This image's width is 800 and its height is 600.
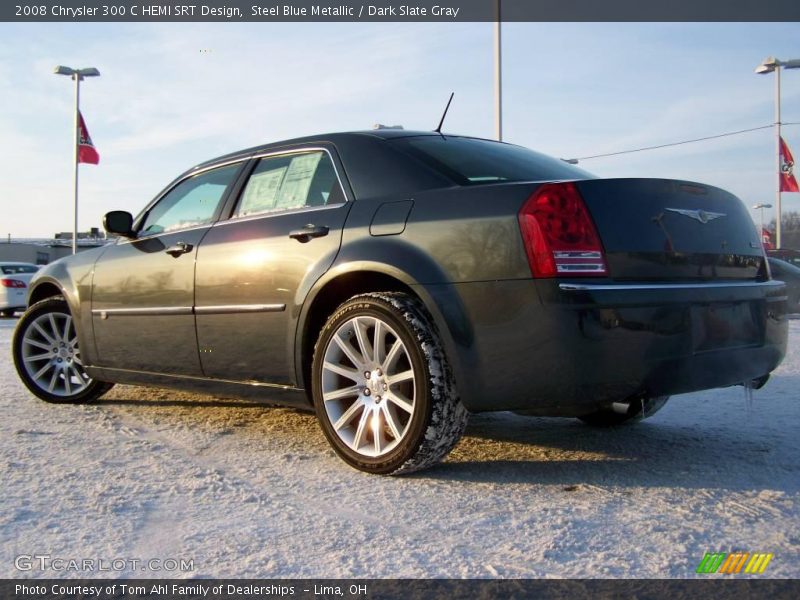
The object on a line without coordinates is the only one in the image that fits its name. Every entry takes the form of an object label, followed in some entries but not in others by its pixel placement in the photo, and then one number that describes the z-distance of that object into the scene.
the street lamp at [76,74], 27.45
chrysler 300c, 2.81
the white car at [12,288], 16.61
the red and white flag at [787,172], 25.38
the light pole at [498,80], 16.22
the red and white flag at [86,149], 25.52
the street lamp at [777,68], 26.95
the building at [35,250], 42.38
